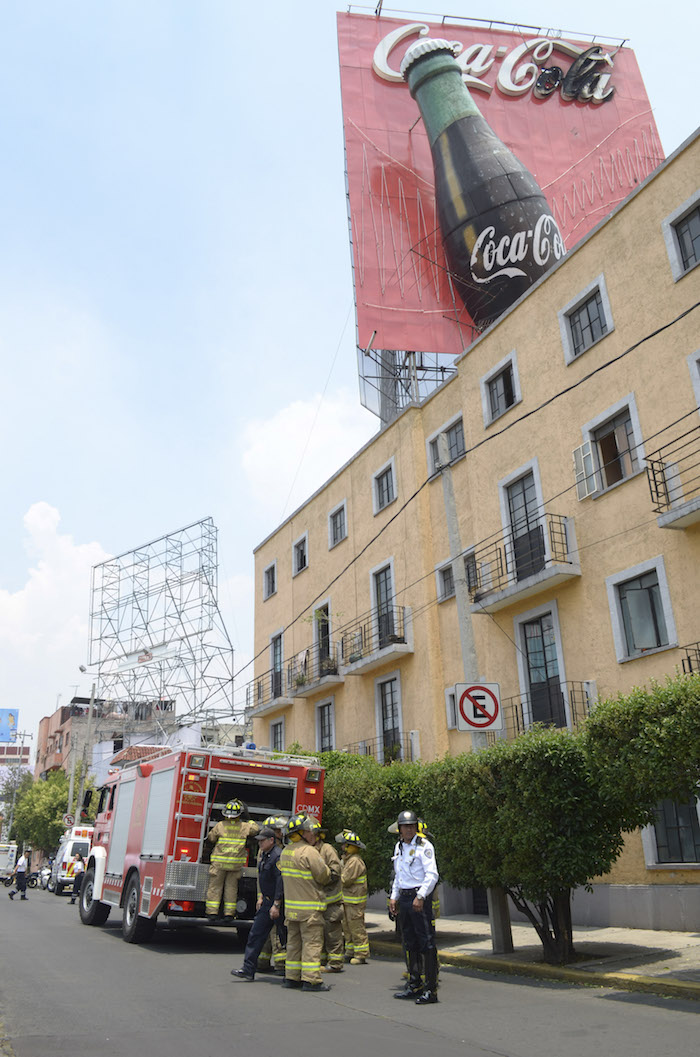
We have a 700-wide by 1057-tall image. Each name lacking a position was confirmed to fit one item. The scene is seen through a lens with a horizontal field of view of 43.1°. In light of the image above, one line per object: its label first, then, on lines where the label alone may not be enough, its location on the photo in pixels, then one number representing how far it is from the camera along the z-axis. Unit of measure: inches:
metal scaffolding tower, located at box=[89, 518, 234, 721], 1963.6
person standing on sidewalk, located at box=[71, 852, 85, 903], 1067.9
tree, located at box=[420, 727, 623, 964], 411.8
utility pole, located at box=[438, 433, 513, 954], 476.1
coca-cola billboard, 1128.2
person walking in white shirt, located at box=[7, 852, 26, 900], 1104.8
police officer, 349.4
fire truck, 513.7
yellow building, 592.4
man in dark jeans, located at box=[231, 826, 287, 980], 394.3
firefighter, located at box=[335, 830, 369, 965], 493.0
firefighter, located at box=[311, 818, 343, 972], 447.2
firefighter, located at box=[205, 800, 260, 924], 510.0
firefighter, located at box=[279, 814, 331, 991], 371.2
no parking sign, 490.3
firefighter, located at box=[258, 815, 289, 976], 423.2
